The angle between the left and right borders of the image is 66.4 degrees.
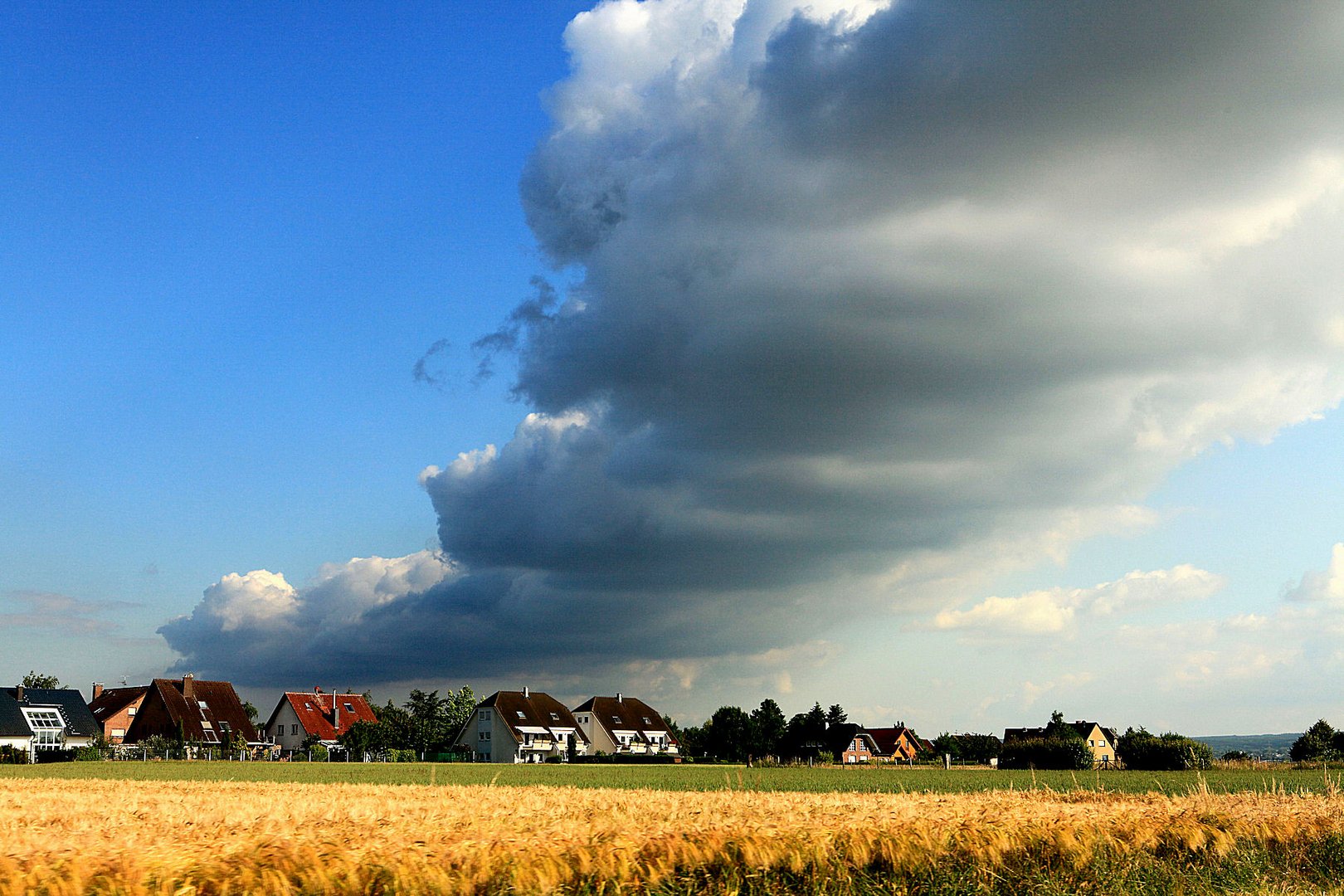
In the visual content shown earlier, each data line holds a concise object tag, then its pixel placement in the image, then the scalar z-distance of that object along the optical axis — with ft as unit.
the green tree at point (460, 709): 454.40
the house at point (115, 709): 436.76
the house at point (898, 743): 475.31
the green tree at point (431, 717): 425.69
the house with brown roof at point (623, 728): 474.90
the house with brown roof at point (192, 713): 391.45
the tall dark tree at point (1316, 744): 261.44
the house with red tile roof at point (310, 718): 434.30
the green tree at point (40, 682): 519.60
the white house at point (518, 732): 424.87
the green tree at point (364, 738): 370.12
